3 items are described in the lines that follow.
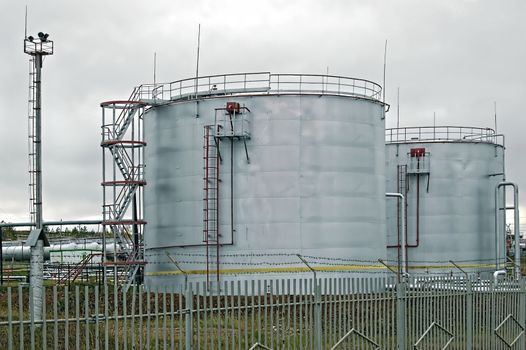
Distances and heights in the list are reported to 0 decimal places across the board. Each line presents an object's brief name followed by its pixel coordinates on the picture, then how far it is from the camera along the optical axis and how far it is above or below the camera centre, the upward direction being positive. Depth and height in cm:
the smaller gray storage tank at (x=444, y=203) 4272 -105
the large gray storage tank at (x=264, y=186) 3272 -14
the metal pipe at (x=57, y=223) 4953 -245
